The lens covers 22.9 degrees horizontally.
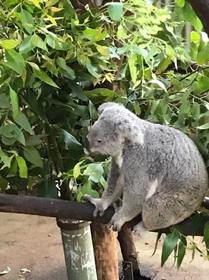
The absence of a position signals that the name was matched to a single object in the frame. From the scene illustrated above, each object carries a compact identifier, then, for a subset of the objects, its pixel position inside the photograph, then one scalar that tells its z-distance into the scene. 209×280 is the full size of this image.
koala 1.13
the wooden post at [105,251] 1.69
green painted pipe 1.45
